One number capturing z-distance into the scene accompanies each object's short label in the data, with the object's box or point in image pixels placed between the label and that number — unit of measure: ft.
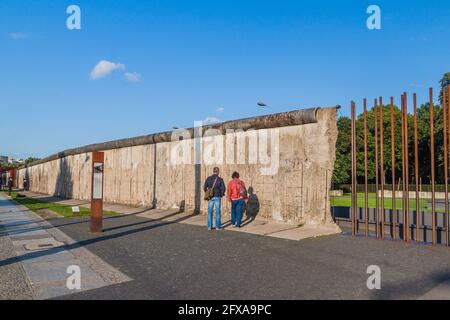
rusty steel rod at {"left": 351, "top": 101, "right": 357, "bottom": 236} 28.43
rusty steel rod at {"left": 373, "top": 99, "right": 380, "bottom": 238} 27.49
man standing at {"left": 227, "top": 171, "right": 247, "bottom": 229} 33.81
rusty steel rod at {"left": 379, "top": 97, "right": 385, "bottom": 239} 26.53
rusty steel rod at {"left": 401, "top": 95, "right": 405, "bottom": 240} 26.40
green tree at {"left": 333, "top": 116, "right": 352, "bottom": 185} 158.40
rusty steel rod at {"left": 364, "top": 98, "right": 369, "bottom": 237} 26.35
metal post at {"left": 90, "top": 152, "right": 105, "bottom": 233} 31.40
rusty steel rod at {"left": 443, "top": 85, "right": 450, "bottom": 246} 23.81
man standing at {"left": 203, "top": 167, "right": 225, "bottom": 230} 33.27
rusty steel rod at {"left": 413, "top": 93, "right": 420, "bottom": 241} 25.13
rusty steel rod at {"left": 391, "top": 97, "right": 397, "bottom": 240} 25.44
